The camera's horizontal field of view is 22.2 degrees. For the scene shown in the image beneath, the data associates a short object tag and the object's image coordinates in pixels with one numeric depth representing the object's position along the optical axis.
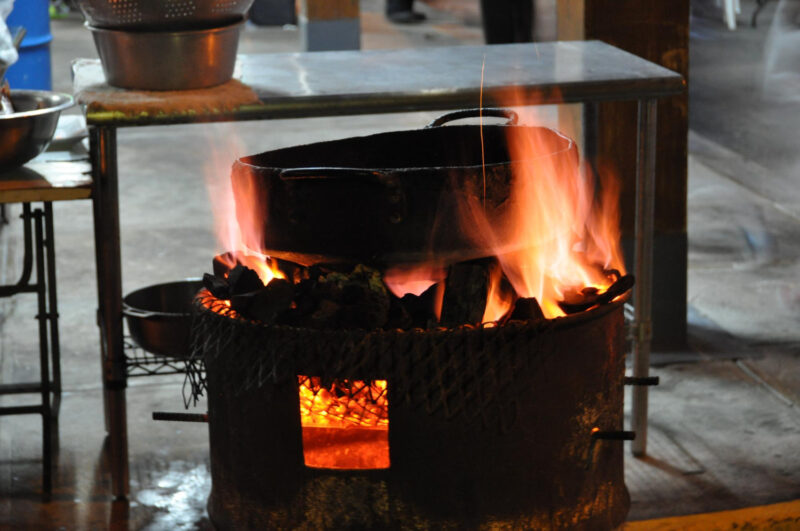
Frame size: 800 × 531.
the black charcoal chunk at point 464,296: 3.92
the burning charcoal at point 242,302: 3.99
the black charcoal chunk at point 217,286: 4.22
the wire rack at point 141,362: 5.41
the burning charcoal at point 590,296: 4.13
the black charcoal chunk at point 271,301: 3.93
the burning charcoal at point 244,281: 4.16
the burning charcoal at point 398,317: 3.95
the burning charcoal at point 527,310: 3.93
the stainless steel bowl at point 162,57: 4.84
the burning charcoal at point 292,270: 4.27
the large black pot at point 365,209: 3.89
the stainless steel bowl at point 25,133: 5.02
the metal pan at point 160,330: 5.56
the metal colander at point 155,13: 4.76
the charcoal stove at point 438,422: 3.81
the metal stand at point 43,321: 5.59
